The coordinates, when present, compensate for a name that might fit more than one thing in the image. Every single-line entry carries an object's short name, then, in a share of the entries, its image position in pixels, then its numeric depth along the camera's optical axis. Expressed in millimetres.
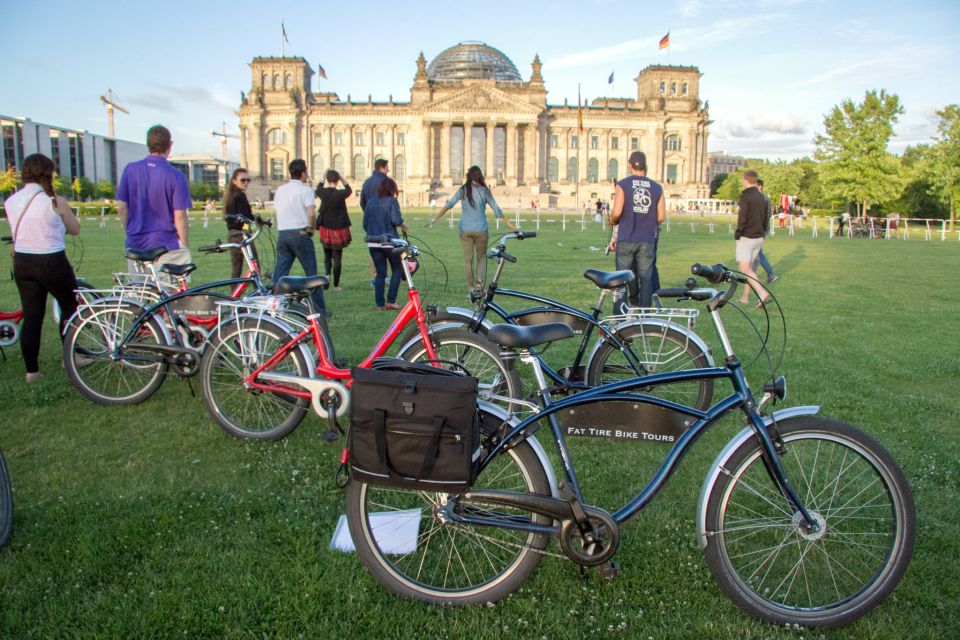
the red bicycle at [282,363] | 4840
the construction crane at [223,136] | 172875
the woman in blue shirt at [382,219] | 10711
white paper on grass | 3531
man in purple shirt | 7004
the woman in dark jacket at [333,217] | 11938
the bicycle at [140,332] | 5816
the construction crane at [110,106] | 158500
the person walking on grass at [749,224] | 12141
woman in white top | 6324
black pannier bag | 2807
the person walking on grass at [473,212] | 10508
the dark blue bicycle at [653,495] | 2973
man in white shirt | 9617
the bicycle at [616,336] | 5363
